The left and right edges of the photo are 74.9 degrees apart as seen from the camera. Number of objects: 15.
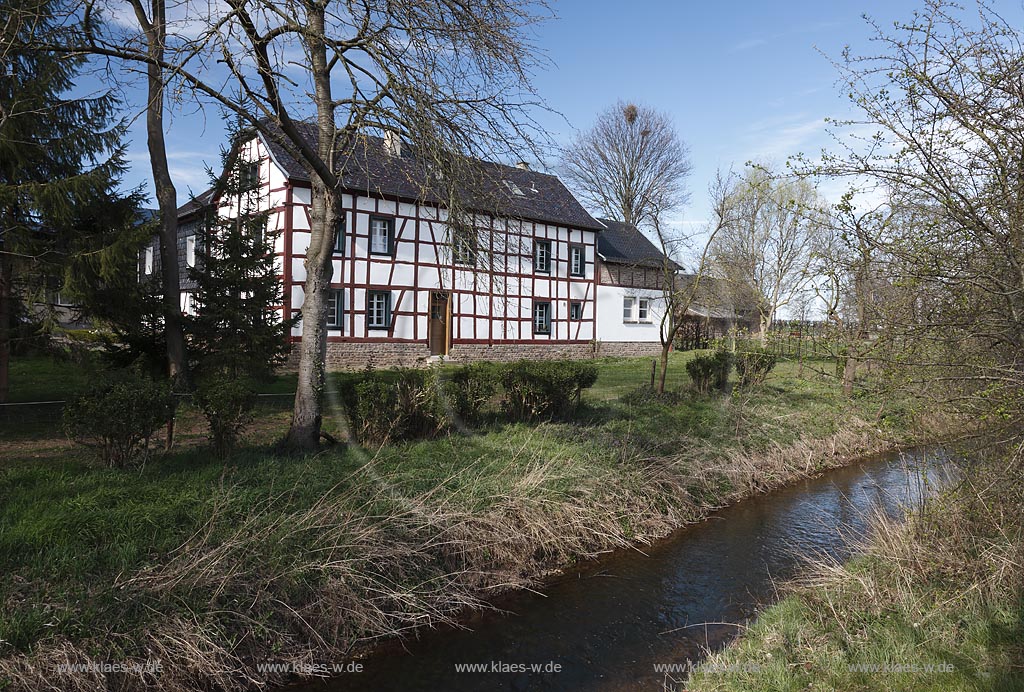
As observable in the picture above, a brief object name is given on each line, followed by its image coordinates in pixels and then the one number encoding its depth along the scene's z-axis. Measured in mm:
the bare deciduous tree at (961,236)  4488
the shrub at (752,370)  13633
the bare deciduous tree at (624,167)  39500
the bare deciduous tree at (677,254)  12406
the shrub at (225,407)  7223
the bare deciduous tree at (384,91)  6477
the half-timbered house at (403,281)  18578
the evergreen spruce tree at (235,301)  11414
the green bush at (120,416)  6523
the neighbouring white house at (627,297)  27250
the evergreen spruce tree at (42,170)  8992
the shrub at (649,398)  12680
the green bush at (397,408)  8484
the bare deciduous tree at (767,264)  27344
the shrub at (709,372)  14289
